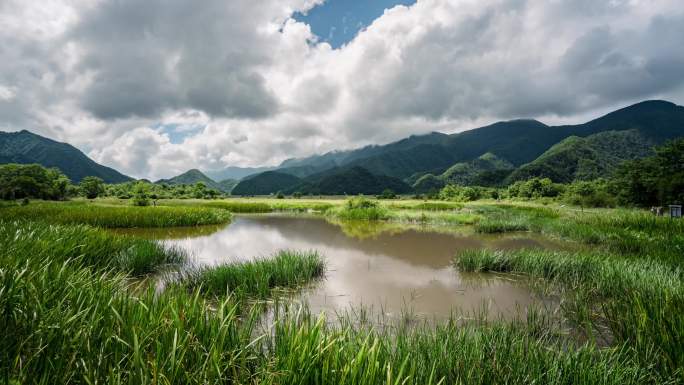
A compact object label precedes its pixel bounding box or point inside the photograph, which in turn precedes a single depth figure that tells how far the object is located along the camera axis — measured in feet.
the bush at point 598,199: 119.96
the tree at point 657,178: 104.78
